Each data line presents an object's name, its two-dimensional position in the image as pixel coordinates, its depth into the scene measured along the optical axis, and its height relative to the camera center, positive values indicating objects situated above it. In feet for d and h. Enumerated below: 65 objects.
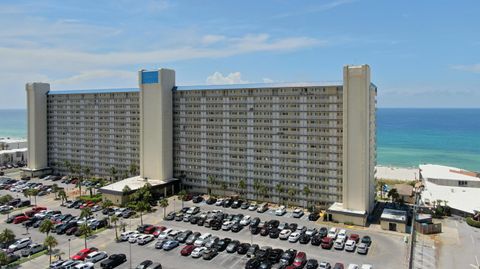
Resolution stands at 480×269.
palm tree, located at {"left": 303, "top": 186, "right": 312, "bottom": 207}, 205.71 -38.30
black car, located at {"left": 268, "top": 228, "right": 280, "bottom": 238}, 164.35 -49.36
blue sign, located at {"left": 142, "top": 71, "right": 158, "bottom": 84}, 245.04 +32.73
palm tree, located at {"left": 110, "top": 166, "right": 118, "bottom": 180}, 273.97 -36.05
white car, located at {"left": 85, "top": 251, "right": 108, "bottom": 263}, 137.54 -50.63
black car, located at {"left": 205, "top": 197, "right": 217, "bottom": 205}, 221.01 -46.77
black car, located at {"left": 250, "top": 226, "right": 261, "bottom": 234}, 168.96 -49.45
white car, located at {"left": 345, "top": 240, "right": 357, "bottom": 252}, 148.25 -49.92
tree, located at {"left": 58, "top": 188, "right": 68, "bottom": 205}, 216.72 -42.38
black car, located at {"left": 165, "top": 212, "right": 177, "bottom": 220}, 190.60 -48.23
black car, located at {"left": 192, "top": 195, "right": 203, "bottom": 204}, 223.36 -46.43
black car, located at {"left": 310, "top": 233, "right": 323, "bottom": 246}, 155.33 -49.98
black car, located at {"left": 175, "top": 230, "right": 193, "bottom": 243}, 159.63 -49.67
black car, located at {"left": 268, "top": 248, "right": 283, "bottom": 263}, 138.21 -50.28
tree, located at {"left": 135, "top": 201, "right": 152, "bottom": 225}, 183.62 -42.48
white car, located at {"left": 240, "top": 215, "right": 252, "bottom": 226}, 181.75 -48.77
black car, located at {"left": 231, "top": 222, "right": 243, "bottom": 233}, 172.96 -49.53
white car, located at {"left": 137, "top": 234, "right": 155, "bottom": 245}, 157.38 -50.07
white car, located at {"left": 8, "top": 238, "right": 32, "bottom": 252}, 150.71 -50.64
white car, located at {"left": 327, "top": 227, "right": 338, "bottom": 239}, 162.77 -49.56
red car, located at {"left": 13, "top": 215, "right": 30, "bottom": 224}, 187.73 -49.09
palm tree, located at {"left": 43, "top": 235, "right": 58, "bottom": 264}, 136.26 -44.31
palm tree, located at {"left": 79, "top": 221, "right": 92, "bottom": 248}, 152.15 -44.36
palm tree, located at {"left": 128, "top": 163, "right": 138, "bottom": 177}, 263.31 -32.32
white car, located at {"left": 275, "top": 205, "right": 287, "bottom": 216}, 199.76 -48.36
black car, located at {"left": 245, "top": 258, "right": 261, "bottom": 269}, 131.04 -50.73
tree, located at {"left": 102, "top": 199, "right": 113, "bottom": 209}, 195.26 -42.84
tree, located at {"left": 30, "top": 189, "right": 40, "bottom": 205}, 217.15 -40.22
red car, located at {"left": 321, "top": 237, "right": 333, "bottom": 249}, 151.23 -49.81
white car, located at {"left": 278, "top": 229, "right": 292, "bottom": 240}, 162.40 -49.47
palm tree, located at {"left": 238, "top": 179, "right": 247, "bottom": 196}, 223.45 -37.85
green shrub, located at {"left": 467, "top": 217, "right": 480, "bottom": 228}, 183.79 -50.21
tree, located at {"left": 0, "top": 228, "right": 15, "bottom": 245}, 142.41 -43.88
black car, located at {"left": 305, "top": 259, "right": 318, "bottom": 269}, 131.19 -50.89
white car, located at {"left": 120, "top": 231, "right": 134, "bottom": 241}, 161.58 -49.59
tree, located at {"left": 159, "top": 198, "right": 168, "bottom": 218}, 189.98 -41.01
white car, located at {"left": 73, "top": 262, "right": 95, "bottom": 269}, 130.52 -50.81
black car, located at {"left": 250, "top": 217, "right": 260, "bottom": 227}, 180.24 -49.04
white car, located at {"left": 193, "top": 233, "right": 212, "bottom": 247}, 153.55 -50.00
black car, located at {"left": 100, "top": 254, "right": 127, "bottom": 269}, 133.69 -51.00
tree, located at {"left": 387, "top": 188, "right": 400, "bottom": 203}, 211.16 -40.98
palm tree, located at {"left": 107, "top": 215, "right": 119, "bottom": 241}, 163.59 -43.65
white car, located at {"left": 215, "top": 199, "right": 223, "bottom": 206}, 218.87 -47.31
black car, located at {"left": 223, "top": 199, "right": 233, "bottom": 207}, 215.65 -46.91
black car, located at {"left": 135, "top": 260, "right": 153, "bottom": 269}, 130.93 -50.92
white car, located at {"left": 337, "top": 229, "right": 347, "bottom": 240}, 158.57 -49.02
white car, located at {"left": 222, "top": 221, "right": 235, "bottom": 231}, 175.42 -49.14
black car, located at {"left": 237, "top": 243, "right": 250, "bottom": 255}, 146.10 -50.23
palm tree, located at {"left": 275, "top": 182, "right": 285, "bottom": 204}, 215.10 -38.64
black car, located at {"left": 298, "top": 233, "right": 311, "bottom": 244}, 157.48 -50.05
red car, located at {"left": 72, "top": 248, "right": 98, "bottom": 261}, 139.48 -50.39
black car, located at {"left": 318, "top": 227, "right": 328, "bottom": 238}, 163.51 -49.48
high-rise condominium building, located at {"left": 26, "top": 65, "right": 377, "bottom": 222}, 190.49 -7.02
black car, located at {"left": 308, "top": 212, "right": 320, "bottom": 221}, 190.49 -48.60
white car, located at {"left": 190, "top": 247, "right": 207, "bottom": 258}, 143.23 -50.76
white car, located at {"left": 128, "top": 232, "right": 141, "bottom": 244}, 158.73 -49.74
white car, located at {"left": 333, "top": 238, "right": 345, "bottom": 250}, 151.01 -50.15
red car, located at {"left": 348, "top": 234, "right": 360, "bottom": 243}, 158.20 -49.72
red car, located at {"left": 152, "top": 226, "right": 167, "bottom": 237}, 167.24 -49.53
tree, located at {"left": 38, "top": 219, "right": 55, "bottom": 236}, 153.75 -43.18
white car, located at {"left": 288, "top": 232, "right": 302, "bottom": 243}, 159.33 -49.89
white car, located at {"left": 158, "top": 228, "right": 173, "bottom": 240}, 162.71 -49.87
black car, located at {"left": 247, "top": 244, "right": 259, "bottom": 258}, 143.33 -50.26
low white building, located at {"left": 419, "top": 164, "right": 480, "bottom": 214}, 210.69 -43.83
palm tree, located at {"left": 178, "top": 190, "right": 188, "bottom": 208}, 215.55 -42.38
